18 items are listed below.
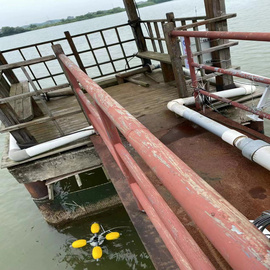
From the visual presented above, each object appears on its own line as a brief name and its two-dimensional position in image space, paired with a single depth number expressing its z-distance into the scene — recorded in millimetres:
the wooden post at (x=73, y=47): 5484
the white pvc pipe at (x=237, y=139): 1849
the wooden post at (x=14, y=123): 2918
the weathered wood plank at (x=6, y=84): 4833
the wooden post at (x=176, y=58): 2932
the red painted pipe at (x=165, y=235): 1027
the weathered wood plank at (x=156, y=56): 4653
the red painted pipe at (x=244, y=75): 2035
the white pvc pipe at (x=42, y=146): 3010
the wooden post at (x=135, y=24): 5660
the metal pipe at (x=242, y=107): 2165
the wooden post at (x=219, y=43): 3062
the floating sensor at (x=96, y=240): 3664
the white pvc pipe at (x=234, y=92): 3166
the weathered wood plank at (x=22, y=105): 4094
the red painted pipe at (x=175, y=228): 826
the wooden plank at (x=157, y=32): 5144
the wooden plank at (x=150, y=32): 5374
